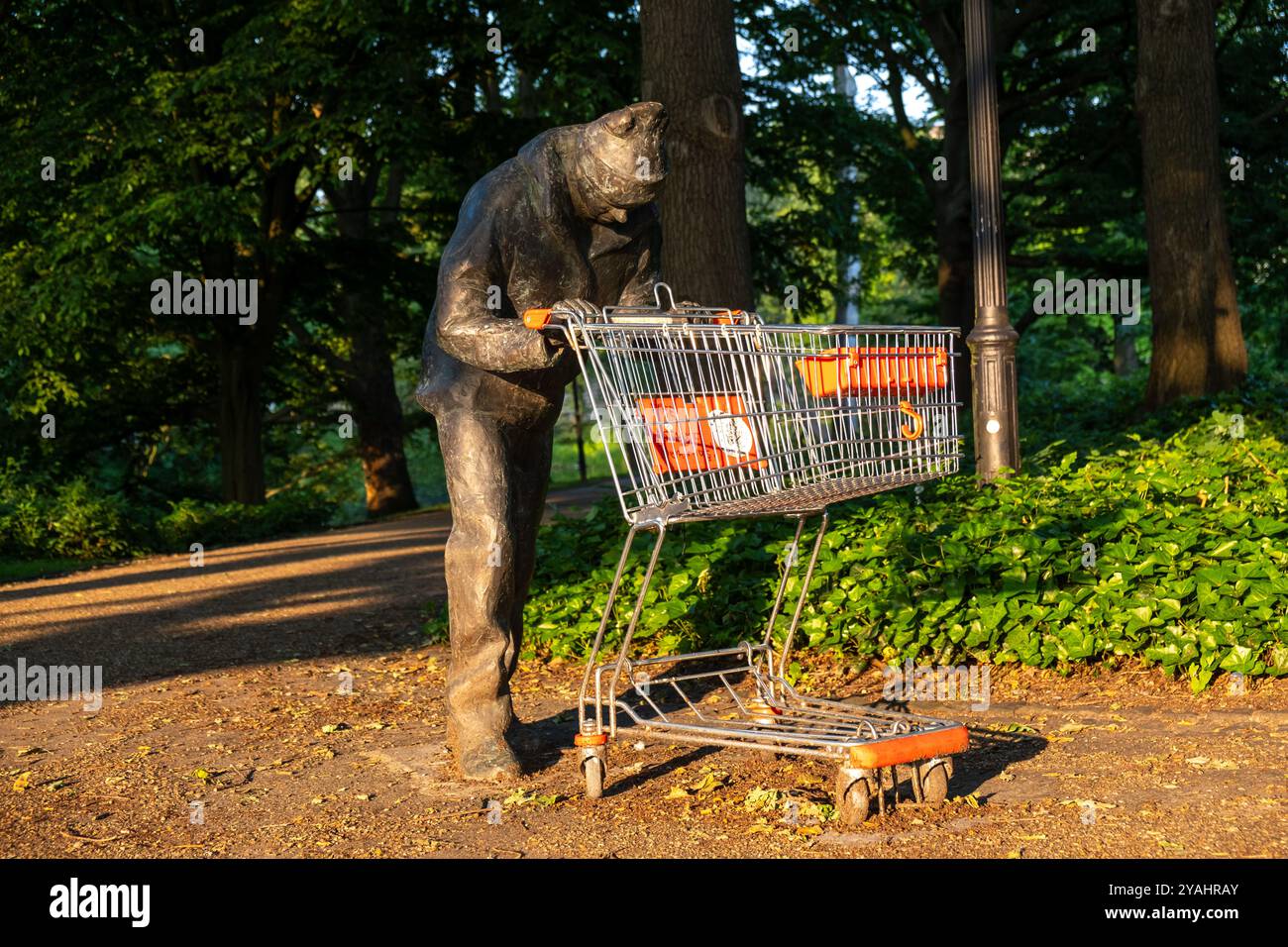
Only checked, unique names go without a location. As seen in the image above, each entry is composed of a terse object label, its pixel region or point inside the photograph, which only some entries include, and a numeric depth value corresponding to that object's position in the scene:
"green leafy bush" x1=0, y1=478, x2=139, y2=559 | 17.83
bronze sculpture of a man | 5.43
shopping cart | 4.85
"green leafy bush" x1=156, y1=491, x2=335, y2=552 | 19.72
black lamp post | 9.18
